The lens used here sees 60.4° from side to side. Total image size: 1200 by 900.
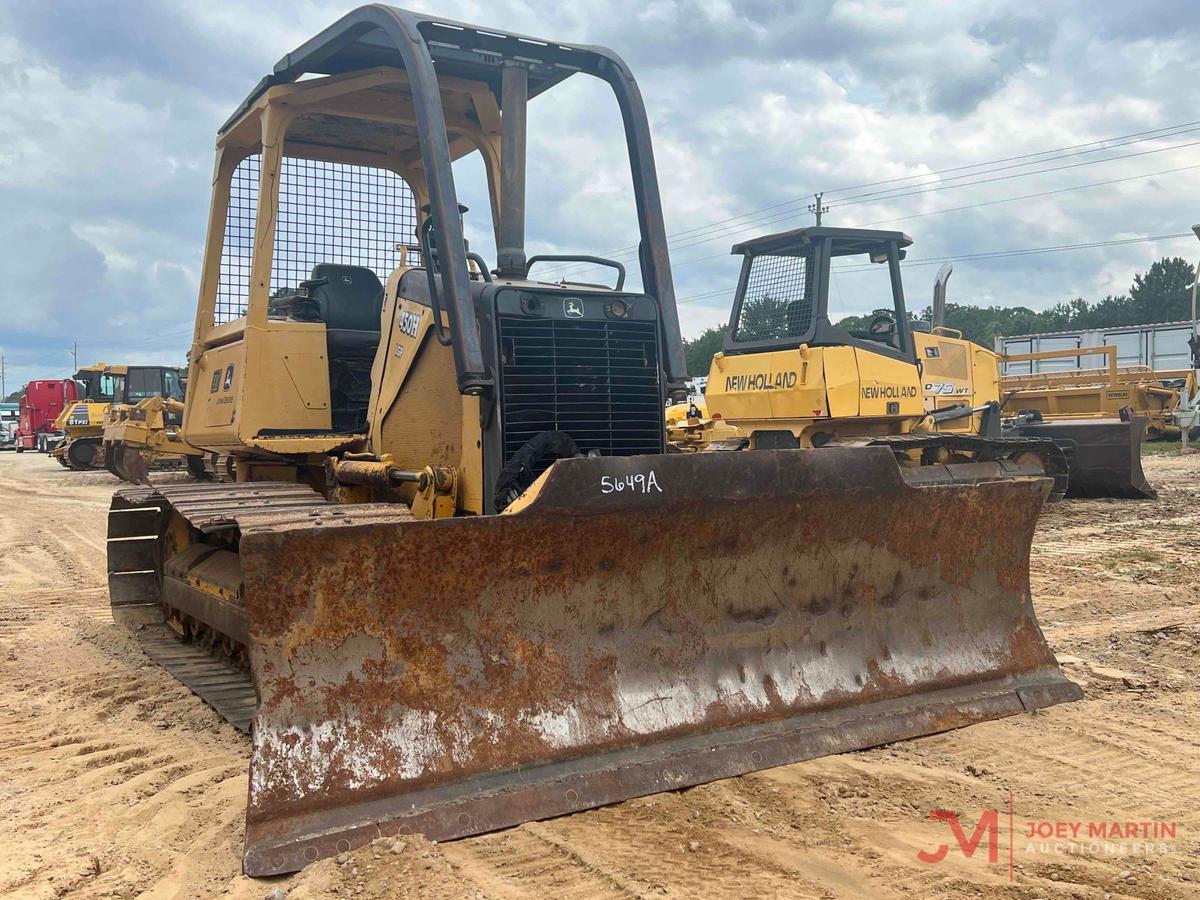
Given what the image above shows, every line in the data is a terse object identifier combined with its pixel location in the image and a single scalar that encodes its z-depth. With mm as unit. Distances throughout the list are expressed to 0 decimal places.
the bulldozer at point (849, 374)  9734
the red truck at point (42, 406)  35062
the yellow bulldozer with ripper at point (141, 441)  16719
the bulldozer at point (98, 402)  22875
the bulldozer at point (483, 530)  3072
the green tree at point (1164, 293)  61562
